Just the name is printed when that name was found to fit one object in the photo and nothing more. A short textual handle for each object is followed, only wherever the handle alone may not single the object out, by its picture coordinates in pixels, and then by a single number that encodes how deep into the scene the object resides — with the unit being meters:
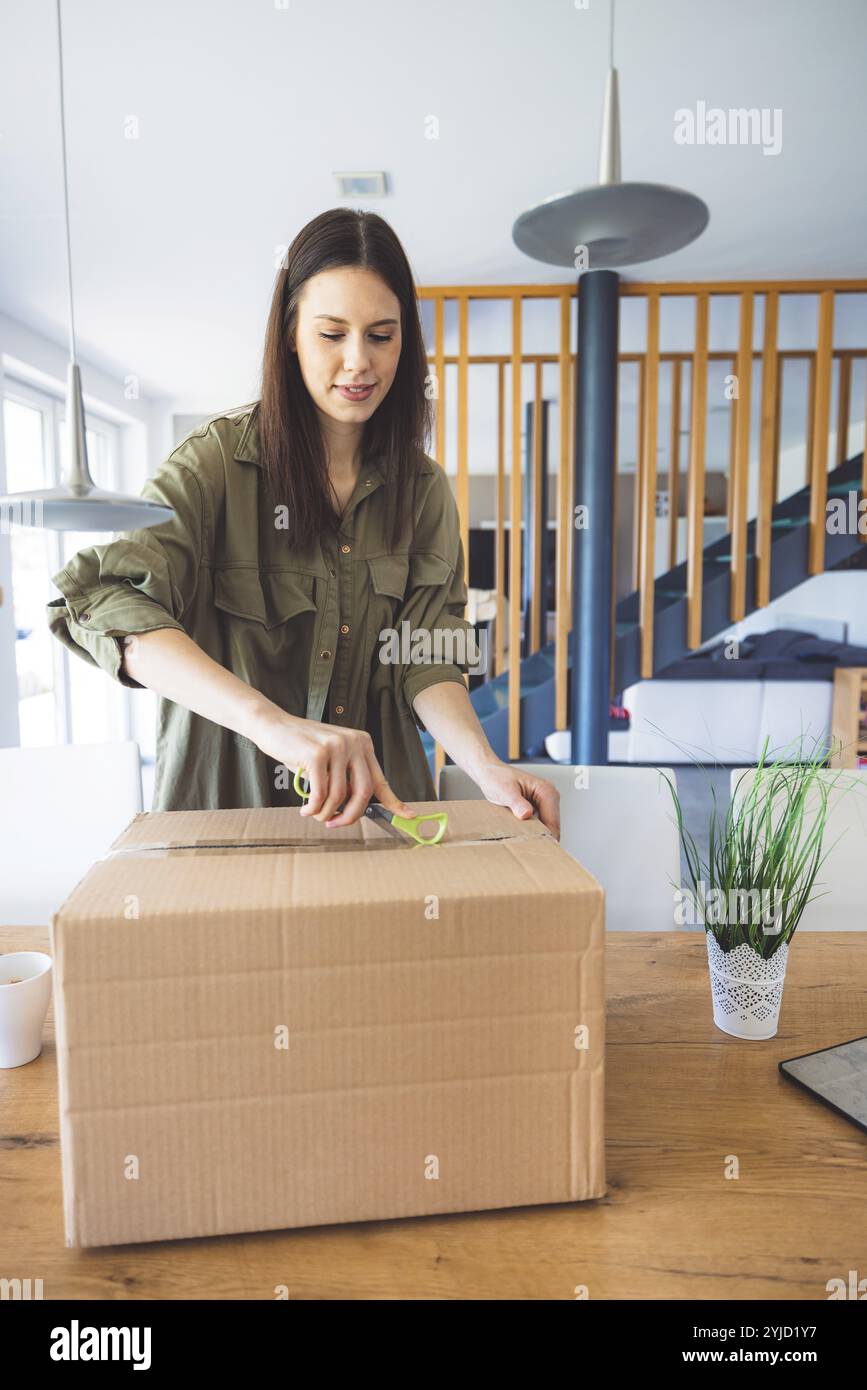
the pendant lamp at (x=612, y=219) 1.34
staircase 4.23
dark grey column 3.76
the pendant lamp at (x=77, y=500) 1.25
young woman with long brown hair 1.08
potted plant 0.89
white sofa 5.85
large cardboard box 0.58
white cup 0.83
